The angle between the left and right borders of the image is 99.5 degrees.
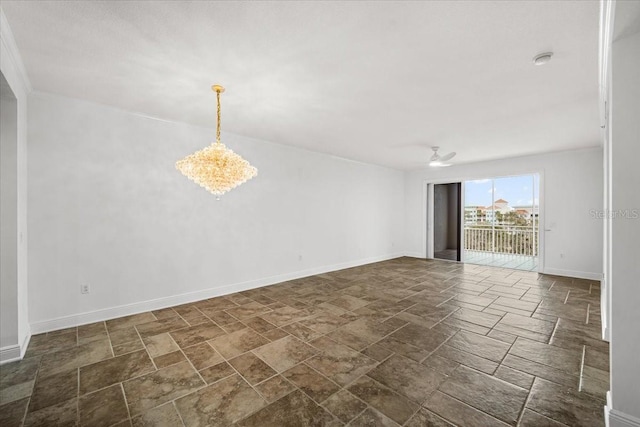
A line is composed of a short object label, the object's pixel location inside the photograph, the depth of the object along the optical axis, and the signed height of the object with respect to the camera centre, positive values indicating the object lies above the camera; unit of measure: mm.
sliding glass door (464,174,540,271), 7273 -230
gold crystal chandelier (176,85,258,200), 2723 +477
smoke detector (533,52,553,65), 2113 +1241
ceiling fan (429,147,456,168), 5078 +1062
